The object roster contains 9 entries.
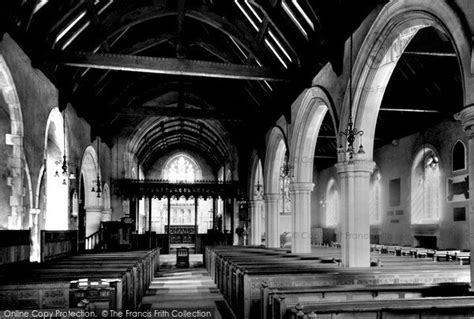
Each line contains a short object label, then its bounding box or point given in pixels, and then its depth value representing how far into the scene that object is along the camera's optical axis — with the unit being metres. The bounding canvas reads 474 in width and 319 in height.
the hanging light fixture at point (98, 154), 17.85
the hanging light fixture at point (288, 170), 12.44
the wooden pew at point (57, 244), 10.33
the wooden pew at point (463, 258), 10.01
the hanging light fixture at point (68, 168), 12.44
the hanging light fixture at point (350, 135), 7.64
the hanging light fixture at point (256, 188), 19.91
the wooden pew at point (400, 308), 3.71
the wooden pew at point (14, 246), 8.30
